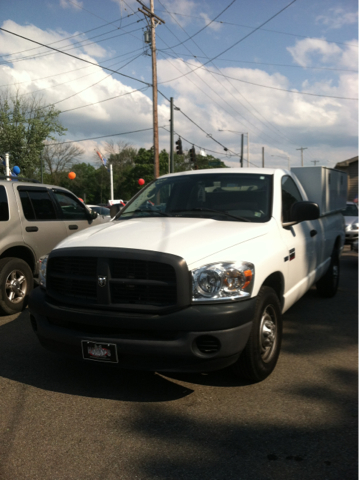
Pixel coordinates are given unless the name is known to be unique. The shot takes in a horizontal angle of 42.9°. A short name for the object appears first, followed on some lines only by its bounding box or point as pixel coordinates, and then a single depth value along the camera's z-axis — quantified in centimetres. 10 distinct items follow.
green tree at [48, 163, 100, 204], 9031
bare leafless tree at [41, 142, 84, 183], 7462
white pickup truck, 331
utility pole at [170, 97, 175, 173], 2687
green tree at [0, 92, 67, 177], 3484
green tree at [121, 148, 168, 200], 8688
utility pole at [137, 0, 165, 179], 2417
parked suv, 619
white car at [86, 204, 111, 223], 2581
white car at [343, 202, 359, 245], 1534
